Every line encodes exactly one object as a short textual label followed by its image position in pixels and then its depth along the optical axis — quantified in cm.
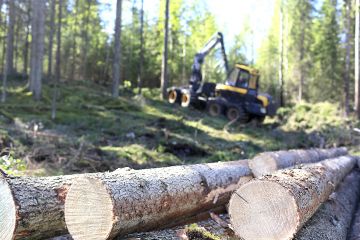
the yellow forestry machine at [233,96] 2012
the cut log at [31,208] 313
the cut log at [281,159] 602
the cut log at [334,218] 404
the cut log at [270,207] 335
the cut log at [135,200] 318
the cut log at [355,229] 497
